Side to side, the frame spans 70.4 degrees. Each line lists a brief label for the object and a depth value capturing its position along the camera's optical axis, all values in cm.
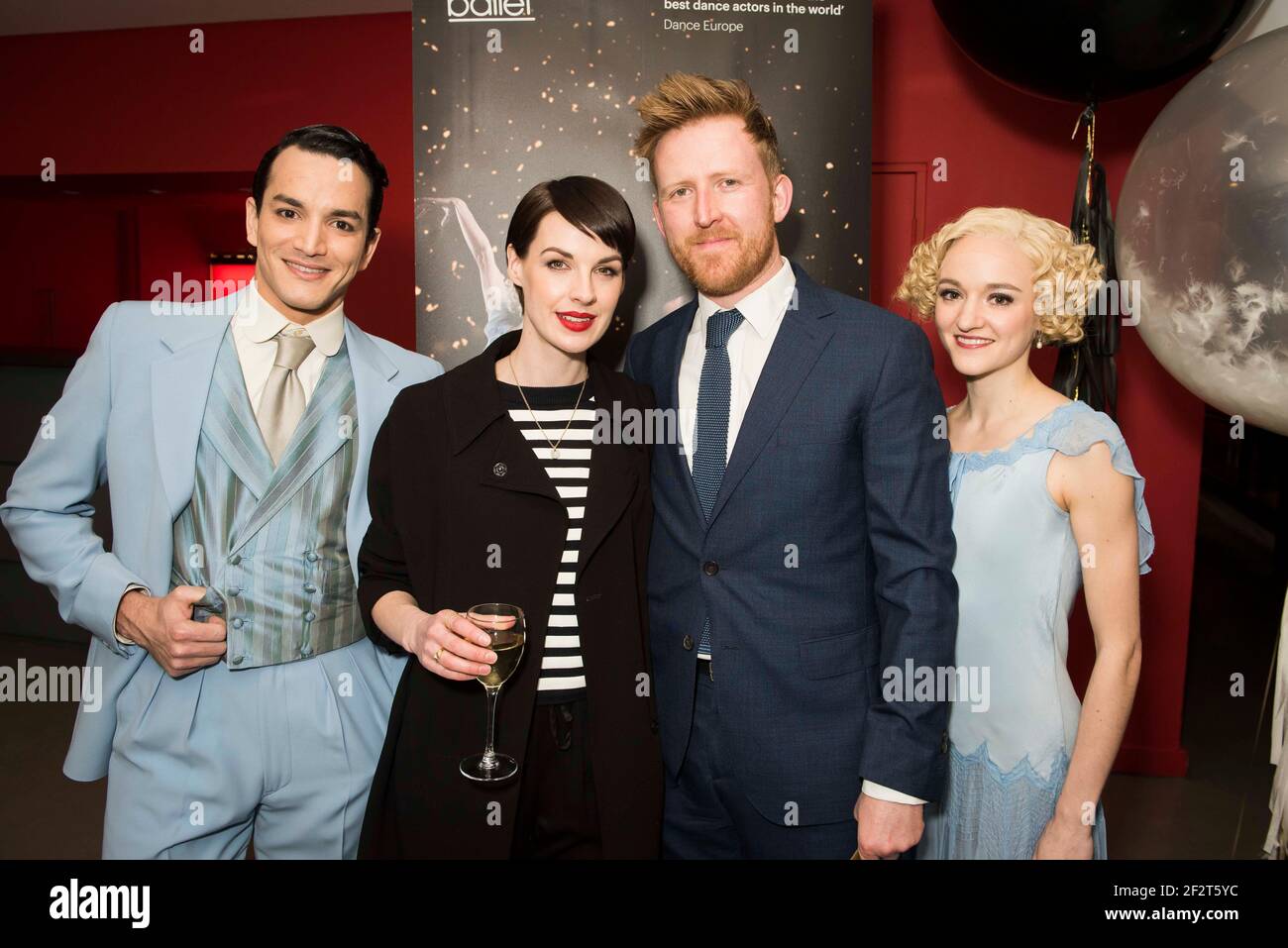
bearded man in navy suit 169
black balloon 229
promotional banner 235
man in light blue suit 182
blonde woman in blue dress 181
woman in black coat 173
